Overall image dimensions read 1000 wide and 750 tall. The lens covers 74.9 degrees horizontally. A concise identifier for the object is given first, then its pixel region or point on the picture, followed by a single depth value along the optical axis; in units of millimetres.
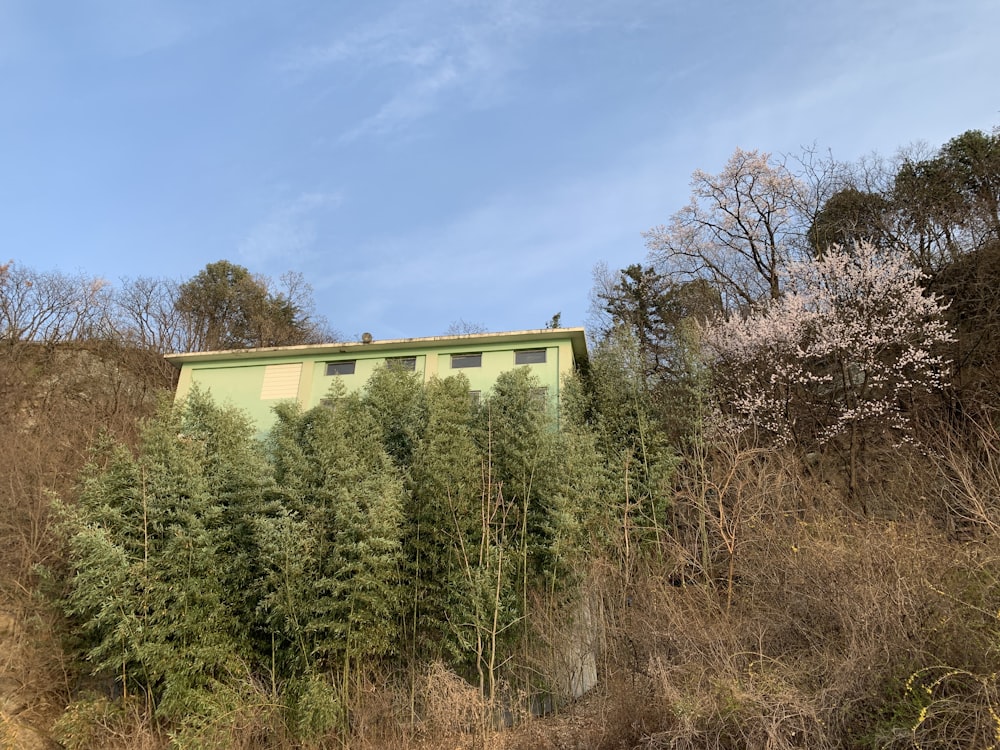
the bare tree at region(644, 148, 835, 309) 18016
